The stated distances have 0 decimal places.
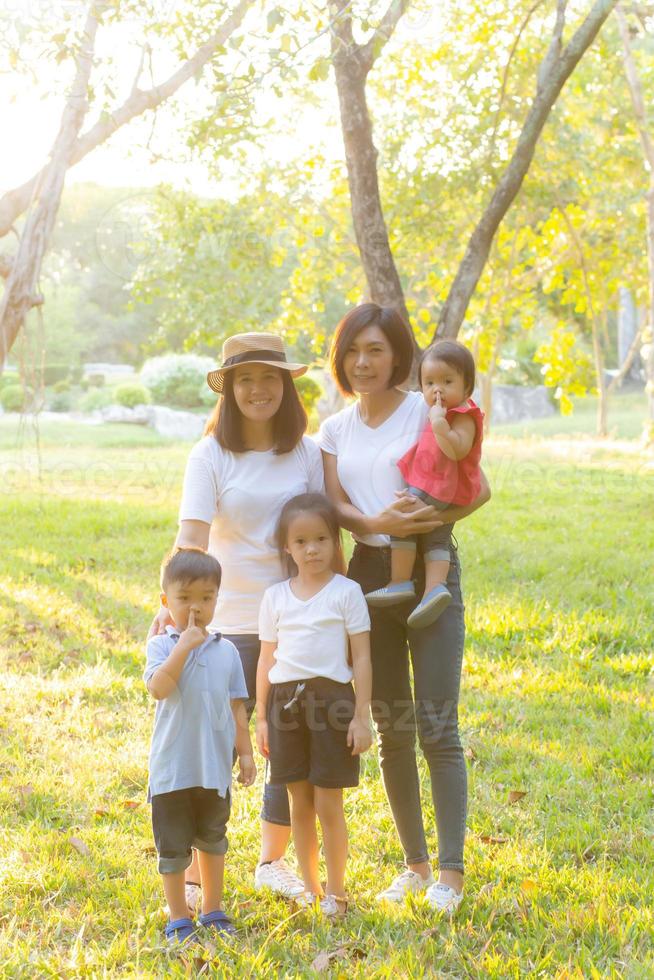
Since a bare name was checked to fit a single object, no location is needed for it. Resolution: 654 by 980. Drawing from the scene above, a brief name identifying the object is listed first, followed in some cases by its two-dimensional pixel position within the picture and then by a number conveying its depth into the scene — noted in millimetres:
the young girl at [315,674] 3008
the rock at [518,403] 30281
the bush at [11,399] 27906
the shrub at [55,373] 33353
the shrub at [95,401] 27703
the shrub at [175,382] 27578
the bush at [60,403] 29312
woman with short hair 3107
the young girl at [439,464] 3061
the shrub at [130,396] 26250
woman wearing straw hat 3186
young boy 2855
